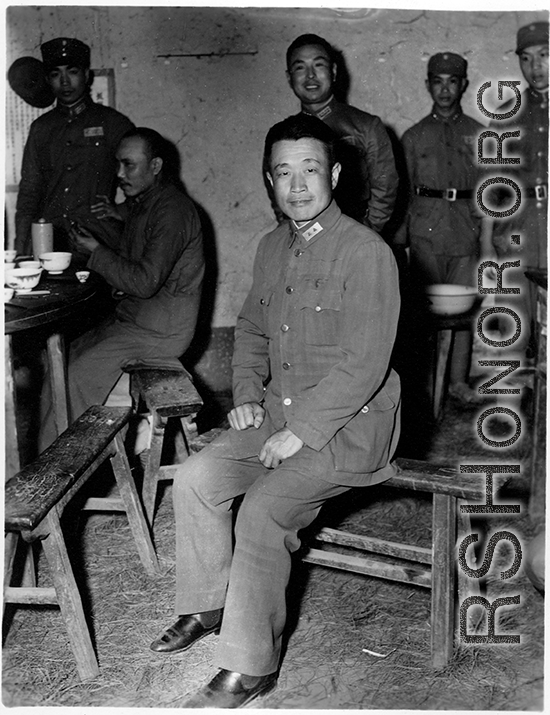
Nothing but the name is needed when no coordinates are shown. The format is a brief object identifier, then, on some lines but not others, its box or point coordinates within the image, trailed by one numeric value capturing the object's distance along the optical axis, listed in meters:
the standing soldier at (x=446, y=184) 5.21
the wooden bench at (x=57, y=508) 2.24
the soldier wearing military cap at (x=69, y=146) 5.09
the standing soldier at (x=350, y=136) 4.61
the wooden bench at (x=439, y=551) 2.39
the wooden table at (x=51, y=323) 2.77
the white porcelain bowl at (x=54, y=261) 3.50
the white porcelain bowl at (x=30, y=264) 3.23
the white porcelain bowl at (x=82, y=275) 3.44
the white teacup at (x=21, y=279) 3.01
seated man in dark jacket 3.75
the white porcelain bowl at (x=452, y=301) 4.55
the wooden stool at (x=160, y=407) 3.17
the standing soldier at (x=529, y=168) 4.73
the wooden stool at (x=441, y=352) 4.67
